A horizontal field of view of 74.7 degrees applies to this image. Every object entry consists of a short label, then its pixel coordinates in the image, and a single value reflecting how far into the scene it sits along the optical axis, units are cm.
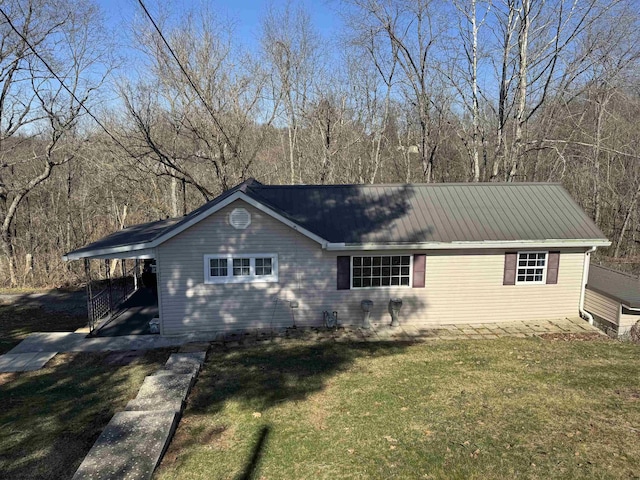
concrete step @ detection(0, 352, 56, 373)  941
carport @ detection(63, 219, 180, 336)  1076
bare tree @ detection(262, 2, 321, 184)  2469
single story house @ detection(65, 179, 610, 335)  1109
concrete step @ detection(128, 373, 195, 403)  734
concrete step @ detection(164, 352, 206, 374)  875
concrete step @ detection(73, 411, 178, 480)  526
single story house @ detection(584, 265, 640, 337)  1120
